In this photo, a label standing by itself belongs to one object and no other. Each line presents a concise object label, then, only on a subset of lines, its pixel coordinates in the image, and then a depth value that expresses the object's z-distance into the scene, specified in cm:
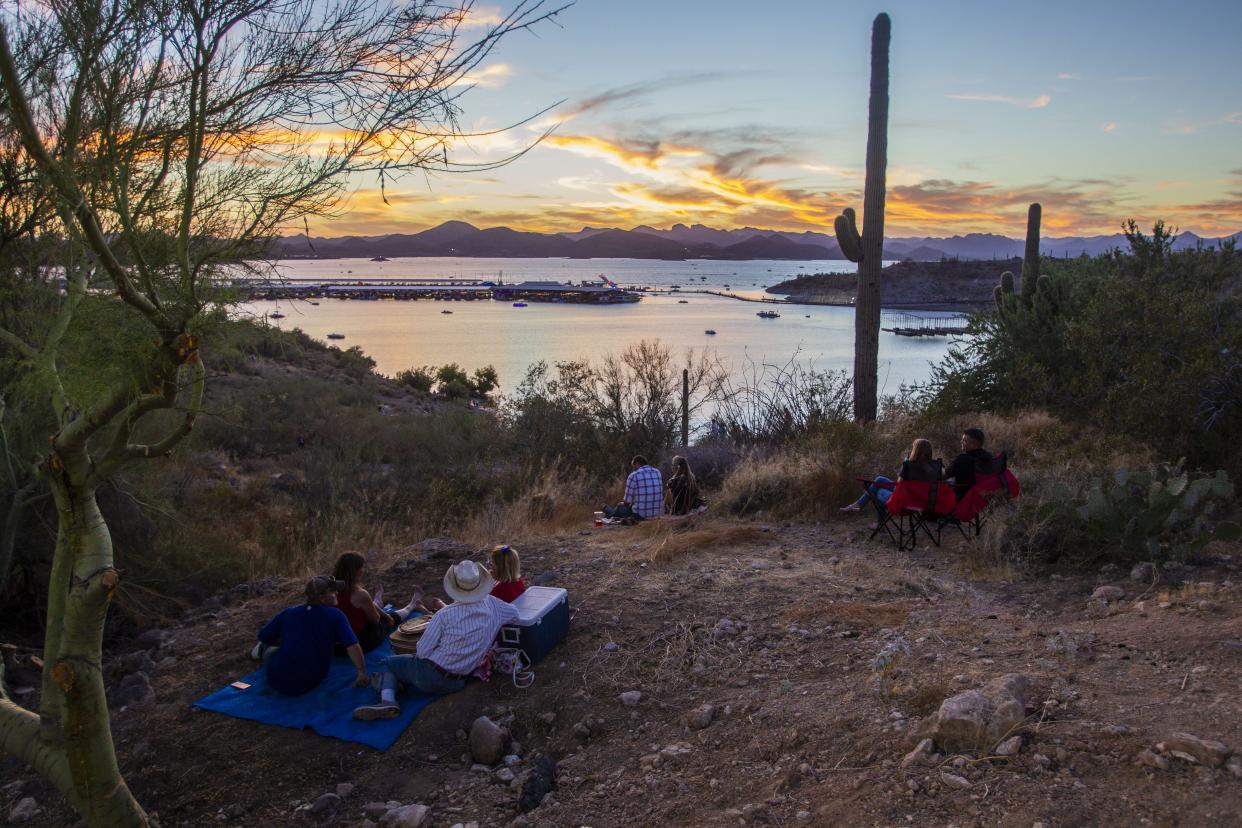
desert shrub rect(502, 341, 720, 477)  1647
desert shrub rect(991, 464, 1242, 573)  629
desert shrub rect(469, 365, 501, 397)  3284
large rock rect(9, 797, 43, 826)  417
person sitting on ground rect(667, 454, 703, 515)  1009
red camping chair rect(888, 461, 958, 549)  745
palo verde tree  302
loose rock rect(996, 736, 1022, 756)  338
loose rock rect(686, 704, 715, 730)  433
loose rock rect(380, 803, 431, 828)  378
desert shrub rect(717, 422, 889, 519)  940
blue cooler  519
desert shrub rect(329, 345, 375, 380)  3042
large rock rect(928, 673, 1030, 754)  346
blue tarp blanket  461
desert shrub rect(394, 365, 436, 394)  3148
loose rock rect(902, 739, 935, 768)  345
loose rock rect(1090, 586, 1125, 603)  565
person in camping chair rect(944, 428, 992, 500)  773
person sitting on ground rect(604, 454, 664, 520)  975
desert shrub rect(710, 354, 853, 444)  1433
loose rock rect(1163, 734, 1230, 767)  310
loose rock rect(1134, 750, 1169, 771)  314
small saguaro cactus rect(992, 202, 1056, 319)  1384
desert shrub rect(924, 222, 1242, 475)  916
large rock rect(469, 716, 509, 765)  434
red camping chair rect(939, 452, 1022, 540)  756
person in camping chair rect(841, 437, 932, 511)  760
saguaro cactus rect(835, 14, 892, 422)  1241
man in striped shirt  491
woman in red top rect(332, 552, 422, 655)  565
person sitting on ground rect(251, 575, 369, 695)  501
